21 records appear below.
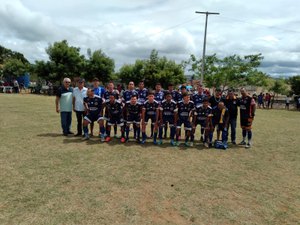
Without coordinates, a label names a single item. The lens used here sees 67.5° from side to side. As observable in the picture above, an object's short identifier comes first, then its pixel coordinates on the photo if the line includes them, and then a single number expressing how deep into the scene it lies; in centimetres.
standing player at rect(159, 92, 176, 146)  755
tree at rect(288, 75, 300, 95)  3378
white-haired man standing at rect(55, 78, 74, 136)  800
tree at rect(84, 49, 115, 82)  3211
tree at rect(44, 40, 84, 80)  2990
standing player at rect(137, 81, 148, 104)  845
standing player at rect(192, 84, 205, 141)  825
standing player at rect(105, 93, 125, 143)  761
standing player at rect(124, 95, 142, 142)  753
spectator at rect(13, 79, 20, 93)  2924
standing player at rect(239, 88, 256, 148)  775
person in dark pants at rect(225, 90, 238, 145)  788
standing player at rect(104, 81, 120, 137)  775
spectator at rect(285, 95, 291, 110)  2754
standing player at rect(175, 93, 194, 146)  747
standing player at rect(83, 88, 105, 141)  766
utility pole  2209
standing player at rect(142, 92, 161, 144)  752
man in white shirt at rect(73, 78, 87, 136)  791
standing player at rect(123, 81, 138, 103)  807
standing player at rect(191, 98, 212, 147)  753
